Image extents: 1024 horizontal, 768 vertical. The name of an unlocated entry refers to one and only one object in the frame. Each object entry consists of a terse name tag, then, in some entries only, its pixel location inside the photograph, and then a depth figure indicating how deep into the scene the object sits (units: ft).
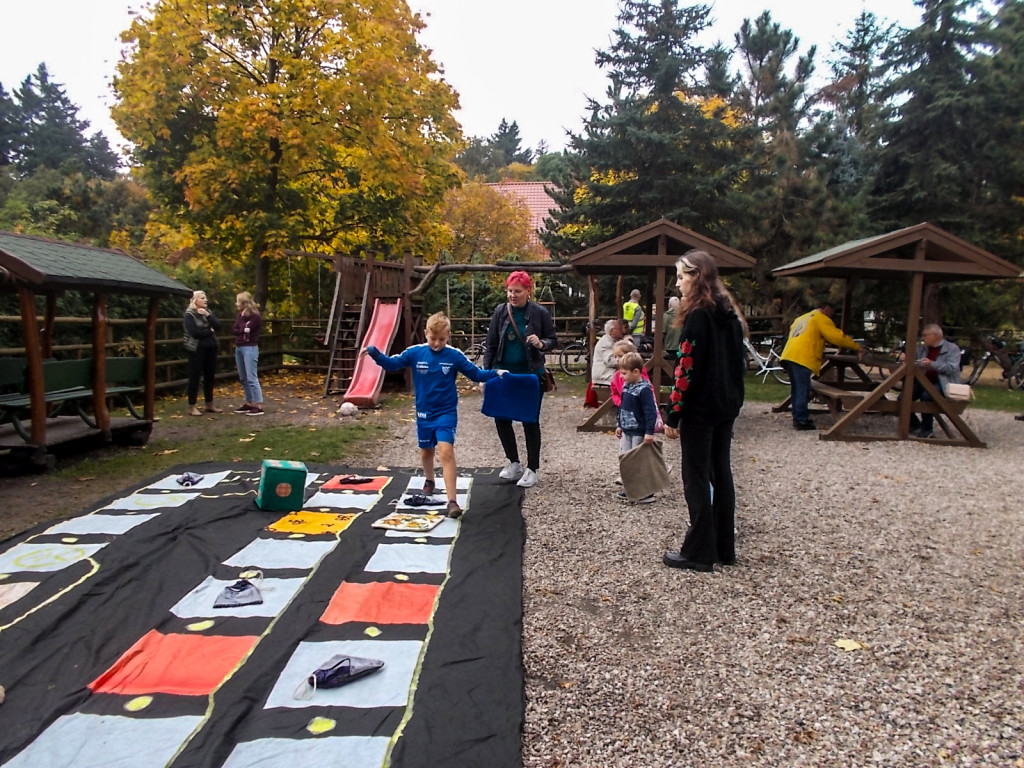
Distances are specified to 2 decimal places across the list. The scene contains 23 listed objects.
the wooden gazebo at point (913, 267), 26.48
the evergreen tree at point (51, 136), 139.03
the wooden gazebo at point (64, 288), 20.07
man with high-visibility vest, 45.27
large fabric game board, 8.27
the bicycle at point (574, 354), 58.05
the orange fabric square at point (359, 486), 20.10
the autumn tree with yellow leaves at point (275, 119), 45.27
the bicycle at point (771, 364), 52.02
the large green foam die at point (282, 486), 17.70
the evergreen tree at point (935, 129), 49.14
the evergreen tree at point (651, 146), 57.88
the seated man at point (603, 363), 32.89
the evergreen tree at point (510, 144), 219.82
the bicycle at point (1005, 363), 48.16
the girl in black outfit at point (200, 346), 33.27
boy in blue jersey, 17.57
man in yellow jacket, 30.81
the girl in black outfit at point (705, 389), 13.21
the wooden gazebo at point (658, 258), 29.76
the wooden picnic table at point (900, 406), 27.89
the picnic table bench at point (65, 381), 21.34
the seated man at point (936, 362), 28.68
